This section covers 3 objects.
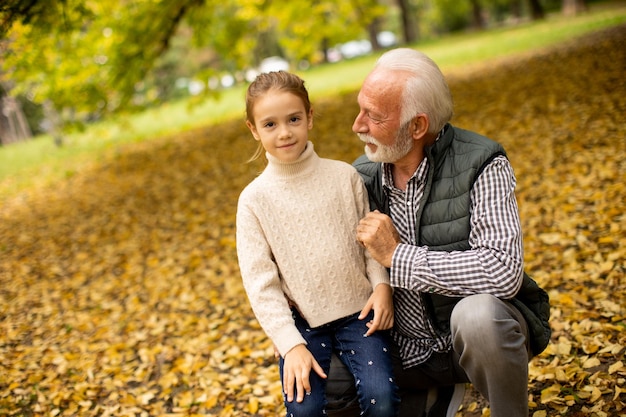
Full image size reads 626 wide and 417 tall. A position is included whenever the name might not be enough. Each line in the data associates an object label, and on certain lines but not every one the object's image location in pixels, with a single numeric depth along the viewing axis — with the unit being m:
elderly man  1.89
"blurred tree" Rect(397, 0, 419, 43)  28.02
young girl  2.15
